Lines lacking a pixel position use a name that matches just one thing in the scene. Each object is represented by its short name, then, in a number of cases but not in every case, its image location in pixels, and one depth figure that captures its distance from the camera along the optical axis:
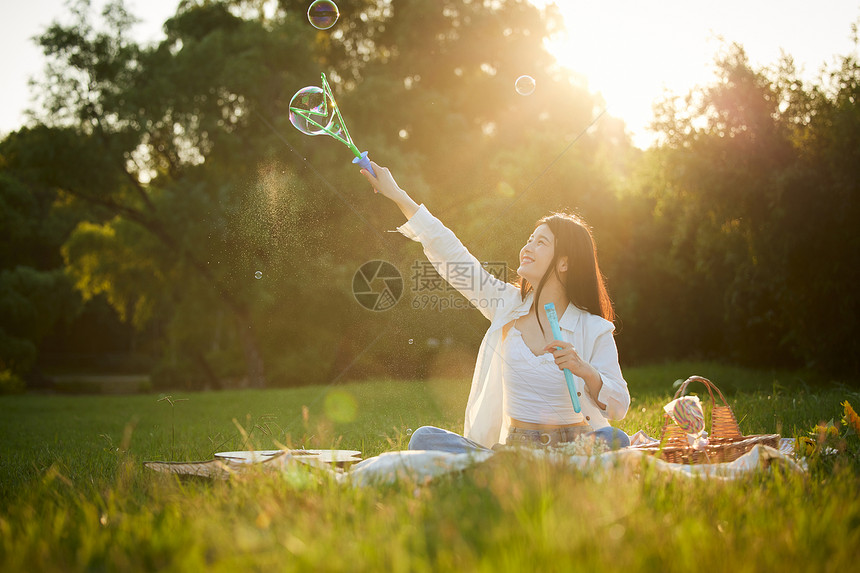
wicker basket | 3.45
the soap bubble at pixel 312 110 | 4.61
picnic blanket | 2.55
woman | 3.42
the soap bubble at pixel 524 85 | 6.86
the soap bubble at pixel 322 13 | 6.20
